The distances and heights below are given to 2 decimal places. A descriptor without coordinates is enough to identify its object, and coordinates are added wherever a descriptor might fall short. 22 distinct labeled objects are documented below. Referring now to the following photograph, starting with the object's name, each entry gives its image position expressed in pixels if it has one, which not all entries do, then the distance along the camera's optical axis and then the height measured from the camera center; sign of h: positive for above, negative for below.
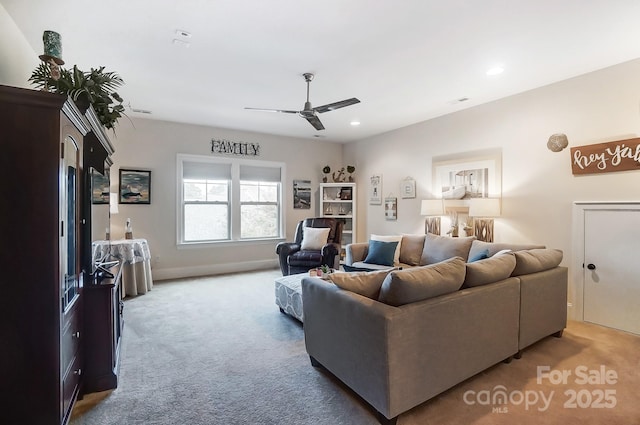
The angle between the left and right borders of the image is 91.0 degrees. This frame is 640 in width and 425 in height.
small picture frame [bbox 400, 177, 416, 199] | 5.54 +0.39
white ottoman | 3.34 -0.96
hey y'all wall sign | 3.11 +0.56
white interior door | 3.12 -0.60
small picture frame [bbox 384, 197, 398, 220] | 5.91 +0.04
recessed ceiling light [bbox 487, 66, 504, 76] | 3.29 +1.49
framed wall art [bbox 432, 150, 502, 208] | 4.34 +0.50
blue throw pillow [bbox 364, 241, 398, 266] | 4.46 -0.62
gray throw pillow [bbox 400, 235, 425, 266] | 4.58 -0.57
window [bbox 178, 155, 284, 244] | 5.70 +0.19
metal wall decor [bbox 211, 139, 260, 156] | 5.85 +1.18
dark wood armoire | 1.53 -0.23
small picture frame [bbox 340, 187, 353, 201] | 6.80 +0.34
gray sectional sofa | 1.78 -0.75
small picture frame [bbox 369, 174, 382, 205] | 6.27 +0.41
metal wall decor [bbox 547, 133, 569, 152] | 3.62 +0.80
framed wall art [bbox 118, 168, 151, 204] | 5.09 +0.37
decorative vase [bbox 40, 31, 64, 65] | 1.87 +0.98
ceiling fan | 3.12 +1.05
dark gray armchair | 4.91 -0.69
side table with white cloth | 4.30 -0.78
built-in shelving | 6.72 +0.13
